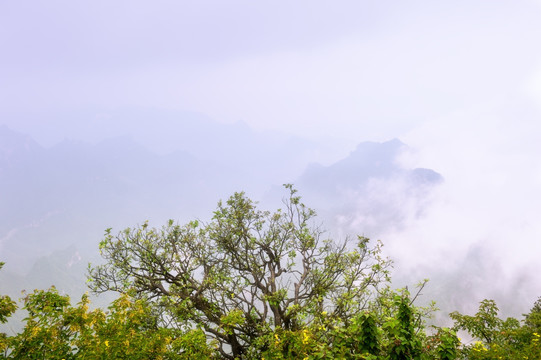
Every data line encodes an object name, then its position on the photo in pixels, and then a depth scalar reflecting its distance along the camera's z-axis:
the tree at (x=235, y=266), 14.89
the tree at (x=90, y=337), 8.50
